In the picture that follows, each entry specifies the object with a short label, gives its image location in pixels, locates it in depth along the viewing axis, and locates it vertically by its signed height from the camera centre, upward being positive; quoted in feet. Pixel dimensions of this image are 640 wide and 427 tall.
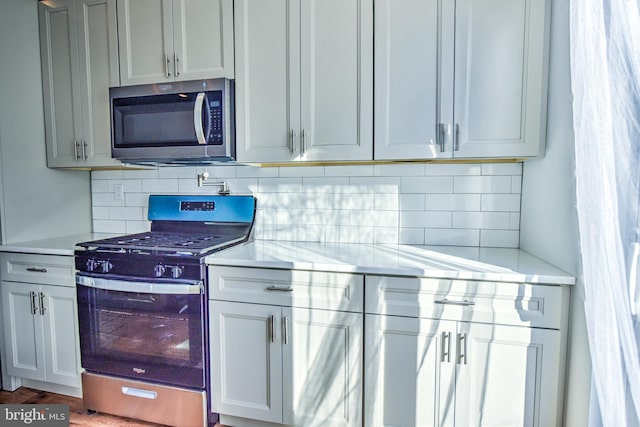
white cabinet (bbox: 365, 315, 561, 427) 4.55 -2.63
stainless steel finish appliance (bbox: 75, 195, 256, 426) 5.60 -2.43
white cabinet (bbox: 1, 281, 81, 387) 6.49 -2.89
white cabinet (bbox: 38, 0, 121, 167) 6.84 +2.06
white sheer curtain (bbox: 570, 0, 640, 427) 2.91 -0.11
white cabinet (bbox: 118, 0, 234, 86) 6.22 +2.55
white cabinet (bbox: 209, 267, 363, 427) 5.16 -2.62
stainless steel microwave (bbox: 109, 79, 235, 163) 6.13 +1.05
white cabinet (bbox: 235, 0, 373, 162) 5.67 +1.67
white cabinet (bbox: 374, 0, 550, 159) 5.12 +1.54
